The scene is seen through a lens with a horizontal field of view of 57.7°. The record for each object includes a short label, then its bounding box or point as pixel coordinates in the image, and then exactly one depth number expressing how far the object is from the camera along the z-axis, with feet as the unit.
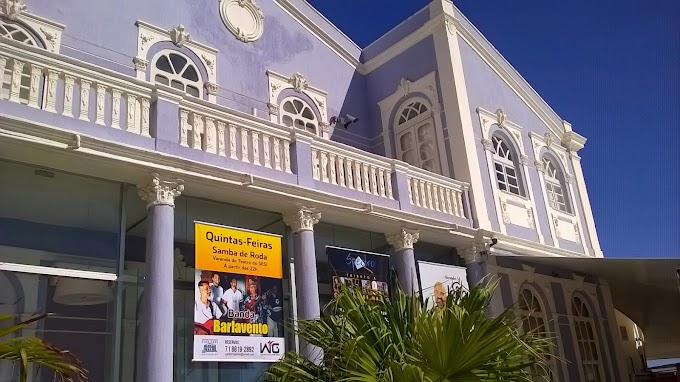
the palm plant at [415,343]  15.39
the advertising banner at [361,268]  29.99
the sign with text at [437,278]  33.65
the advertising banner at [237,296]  24.79
